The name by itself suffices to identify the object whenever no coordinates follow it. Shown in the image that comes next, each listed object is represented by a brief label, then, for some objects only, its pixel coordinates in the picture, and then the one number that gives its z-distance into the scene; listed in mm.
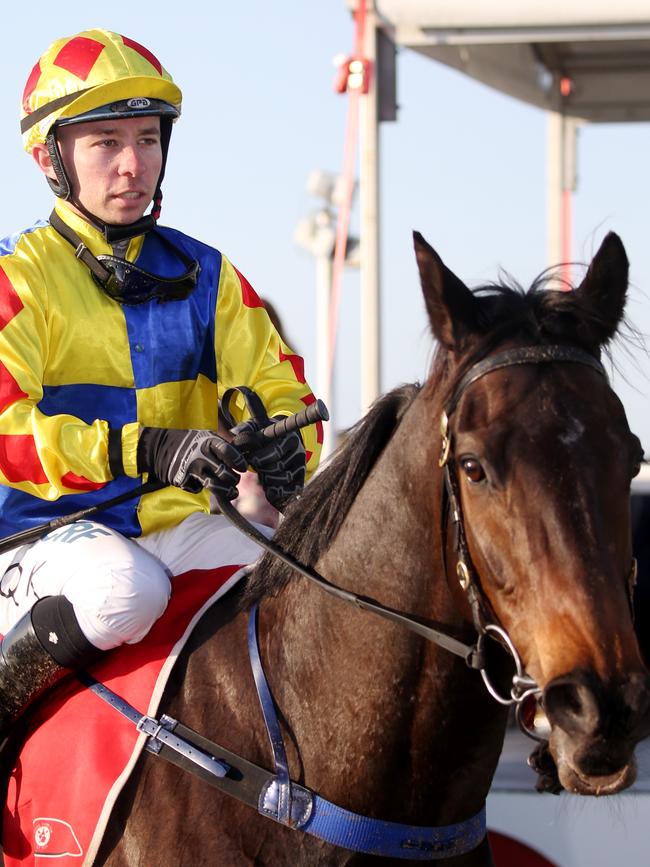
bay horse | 4187
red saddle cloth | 5258
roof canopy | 8852
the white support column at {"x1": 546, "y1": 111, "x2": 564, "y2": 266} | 11047
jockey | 5512
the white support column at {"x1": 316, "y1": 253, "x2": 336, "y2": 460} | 17627
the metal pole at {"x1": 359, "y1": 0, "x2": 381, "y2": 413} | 9070
